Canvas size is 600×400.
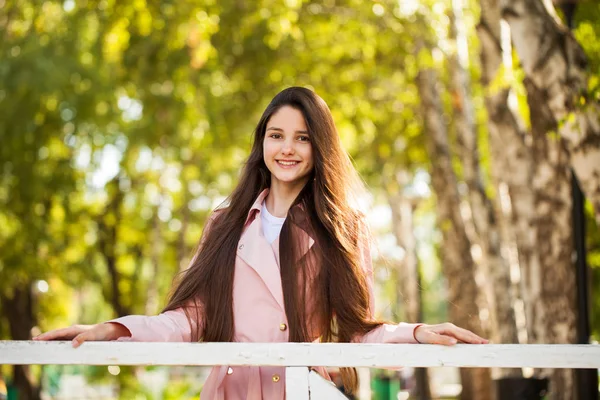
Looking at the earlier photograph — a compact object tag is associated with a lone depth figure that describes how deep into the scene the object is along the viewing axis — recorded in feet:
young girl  11.46
